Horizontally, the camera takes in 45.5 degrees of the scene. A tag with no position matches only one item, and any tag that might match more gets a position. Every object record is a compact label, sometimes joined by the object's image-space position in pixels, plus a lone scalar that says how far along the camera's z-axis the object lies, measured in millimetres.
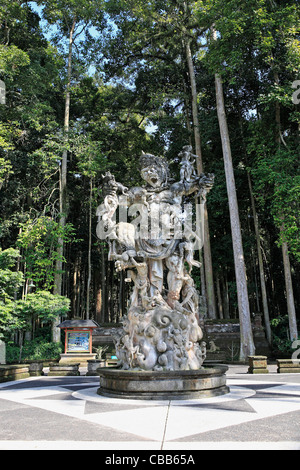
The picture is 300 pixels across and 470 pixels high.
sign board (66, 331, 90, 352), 12883
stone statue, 5172
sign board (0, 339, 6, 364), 12648
